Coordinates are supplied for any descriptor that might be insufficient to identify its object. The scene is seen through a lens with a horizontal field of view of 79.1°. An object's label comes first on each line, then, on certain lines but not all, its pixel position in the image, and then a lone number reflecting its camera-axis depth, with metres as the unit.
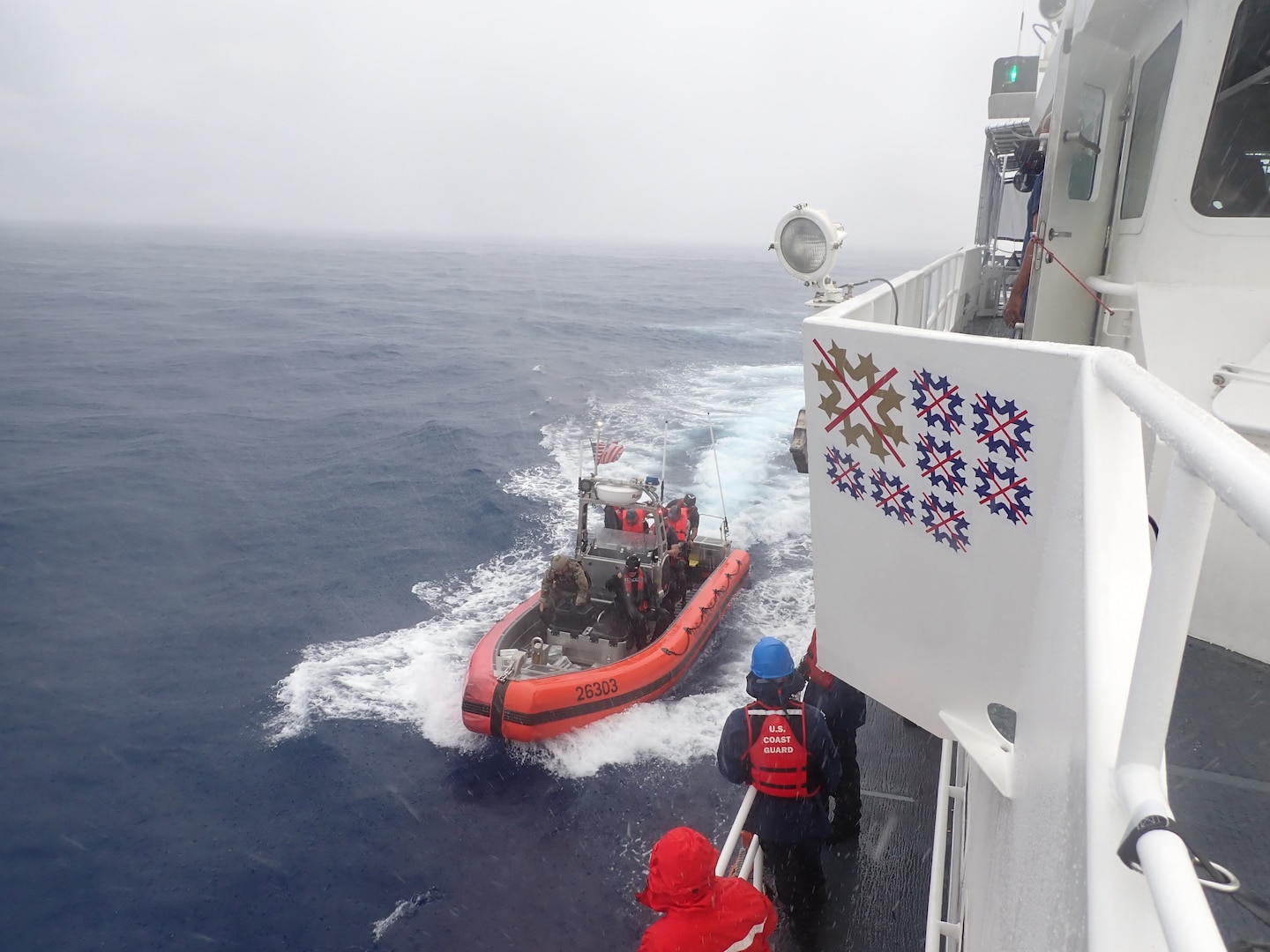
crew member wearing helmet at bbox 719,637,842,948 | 3.62
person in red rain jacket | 2.73
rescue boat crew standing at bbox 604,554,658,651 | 10.38
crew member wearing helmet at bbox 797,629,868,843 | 4.59
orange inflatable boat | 9.28
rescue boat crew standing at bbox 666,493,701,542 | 12.32
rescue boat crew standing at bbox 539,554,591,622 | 10.20
